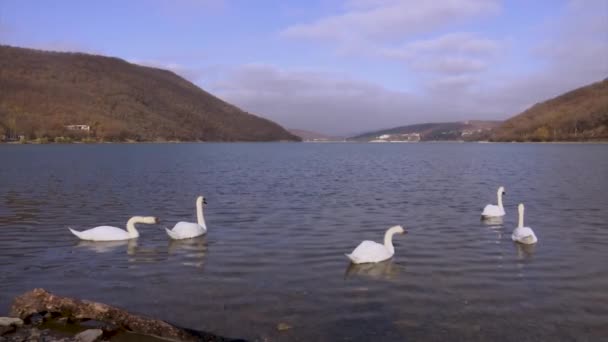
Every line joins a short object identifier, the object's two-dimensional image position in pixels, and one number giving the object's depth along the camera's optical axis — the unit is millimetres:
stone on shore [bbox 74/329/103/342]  6853
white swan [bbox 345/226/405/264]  11586
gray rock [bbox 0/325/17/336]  6968
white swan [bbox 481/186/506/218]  17953
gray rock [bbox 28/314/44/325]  7597
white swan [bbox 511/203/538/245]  13695
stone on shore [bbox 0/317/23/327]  7168
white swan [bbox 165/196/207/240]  14476
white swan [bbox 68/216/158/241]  14180
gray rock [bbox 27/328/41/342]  6833
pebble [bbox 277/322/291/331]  7994
